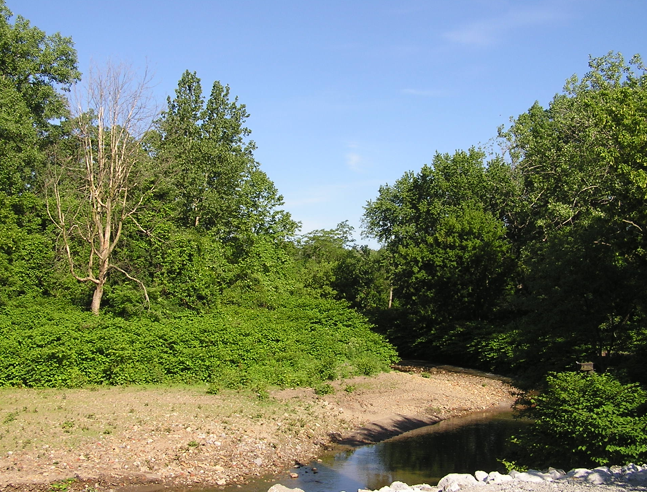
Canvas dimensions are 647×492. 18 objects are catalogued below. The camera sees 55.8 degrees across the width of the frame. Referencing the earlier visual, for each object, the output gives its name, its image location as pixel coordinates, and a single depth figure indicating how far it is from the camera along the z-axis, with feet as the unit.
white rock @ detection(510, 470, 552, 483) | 35.45
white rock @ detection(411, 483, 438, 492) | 36.07
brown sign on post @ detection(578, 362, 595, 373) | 44.91
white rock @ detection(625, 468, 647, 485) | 32.73
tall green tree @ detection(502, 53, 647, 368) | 51.29
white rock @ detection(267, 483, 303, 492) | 38.09
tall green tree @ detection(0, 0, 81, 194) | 103.91
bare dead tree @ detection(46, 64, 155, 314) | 84.64
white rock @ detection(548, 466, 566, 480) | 36.13
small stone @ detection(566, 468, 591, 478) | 35.33
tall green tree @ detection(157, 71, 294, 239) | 117.80
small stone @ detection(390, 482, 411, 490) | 37.83
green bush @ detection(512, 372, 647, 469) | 37.47
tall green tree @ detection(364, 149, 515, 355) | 118.62
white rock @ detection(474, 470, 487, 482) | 37.80
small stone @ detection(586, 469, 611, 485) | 33.45
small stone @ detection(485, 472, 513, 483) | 36.52
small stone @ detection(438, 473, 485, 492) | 35.10
